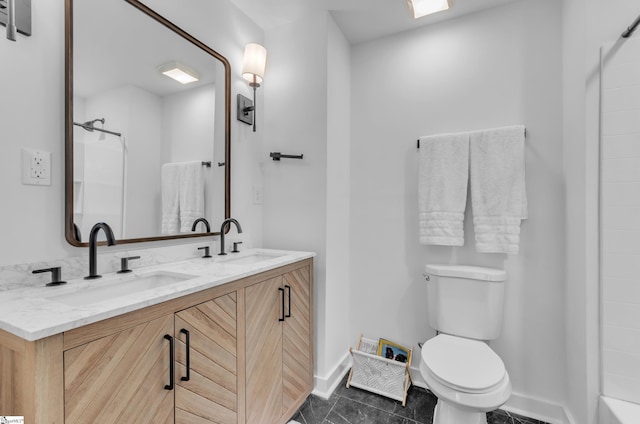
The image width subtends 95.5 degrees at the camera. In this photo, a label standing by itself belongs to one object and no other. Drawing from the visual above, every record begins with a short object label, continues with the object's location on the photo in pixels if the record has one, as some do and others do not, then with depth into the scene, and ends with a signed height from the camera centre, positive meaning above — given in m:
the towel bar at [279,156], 1.94 +0.37
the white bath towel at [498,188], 1.67 +0.14
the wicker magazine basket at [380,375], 1.85 -1.08
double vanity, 0.68 -0.42
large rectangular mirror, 1.16 +0.41
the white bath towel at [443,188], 1.81 +0.14
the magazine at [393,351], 1.99 -0.98
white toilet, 1.22 -0.71
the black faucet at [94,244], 1.08 -0.12
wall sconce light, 1.80 +0.91
